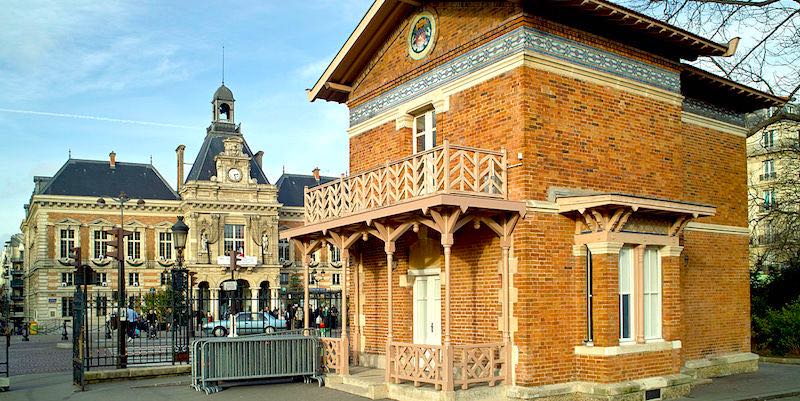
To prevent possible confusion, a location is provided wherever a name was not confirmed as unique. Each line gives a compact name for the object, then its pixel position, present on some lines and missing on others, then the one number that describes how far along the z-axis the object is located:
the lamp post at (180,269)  19.03
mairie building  60.31
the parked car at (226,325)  30.30
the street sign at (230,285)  16.66
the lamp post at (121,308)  17.11
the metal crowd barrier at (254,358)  14.82
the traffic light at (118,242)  16.94
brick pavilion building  12.84
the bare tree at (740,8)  15.83
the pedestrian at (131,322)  32.75
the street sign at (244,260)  60.06
